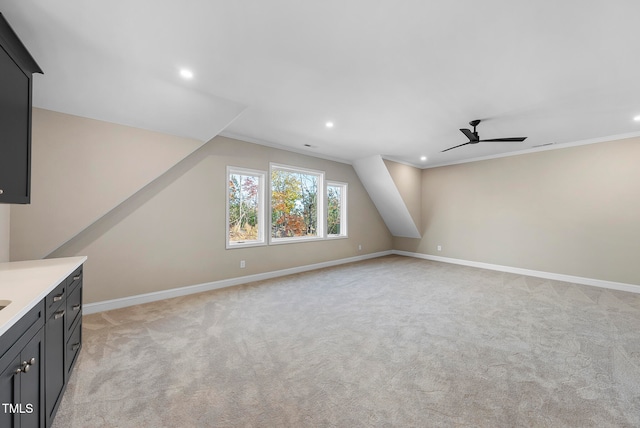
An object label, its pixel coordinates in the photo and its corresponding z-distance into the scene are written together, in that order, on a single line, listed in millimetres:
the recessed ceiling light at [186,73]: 2336
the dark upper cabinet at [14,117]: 1532
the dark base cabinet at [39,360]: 995
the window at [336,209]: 6098
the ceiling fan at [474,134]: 3552
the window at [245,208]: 4430
